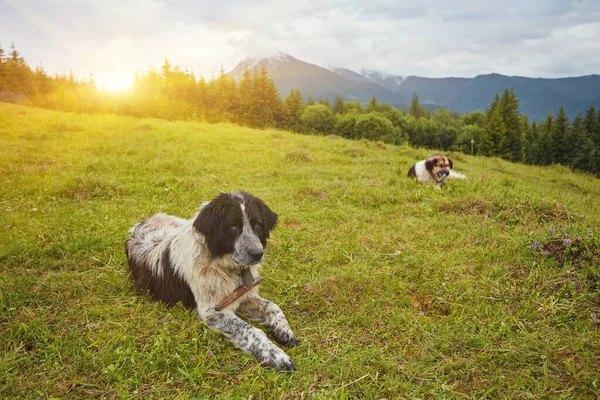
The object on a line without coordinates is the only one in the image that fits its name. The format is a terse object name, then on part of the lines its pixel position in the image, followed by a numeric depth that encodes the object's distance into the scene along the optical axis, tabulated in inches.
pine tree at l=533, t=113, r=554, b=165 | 2178.5
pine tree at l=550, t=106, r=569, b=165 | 2123.5
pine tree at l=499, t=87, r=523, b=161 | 2229.3
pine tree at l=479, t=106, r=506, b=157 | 2217.0
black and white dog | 128.9
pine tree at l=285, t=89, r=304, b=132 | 2188.7
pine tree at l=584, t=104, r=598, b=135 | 2159.0
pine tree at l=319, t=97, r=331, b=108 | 3521.9
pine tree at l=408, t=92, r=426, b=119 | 4033.0
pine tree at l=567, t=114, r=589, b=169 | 2050.9
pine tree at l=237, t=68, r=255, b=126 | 1983.3
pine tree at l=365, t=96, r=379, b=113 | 3629.4
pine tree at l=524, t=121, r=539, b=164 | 2244.1
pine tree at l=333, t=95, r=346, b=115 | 3540.8
